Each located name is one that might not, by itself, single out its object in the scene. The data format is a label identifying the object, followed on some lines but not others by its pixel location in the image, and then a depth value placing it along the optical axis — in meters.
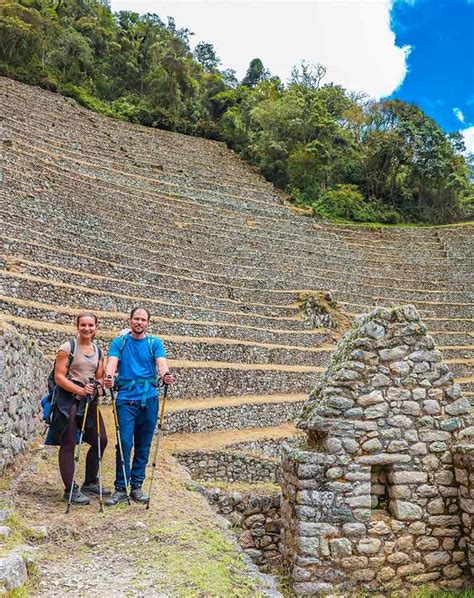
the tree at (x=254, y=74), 64.19
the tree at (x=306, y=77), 53.56
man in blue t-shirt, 4.86
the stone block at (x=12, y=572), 2.86
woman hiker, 4.67
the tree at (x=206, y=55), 68.31
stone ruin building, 4.43
